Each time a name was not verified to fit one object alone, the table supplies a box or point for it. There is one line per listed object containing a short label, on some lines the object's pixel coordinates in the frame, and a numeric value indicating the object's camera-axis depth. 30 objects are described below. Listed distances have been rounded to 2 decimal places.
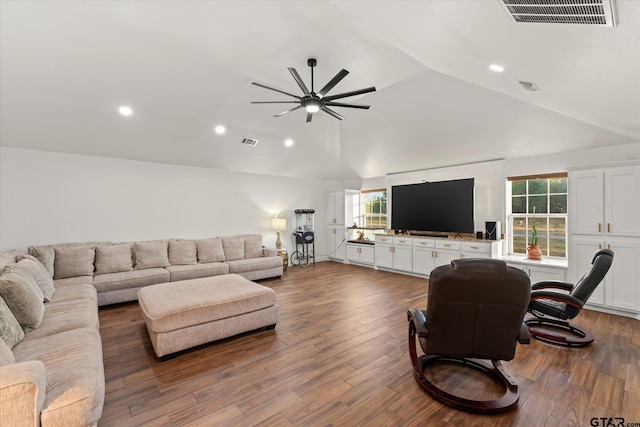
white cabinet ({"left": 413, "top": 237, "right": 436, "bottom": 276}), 5.92
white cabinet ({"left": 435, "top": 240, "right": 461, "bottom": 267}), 5.56
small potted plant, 4.73
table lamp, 6.98
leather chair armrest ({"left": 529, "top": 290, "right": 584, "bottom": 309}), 2.87
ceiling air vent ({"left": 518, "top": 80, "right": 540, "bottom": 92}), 2.89
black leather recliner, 2.90
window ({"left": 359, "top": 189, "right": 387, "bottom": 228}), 7.67
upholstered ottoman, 2.77
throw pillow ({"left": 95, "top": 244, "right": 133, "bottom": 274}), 4.60
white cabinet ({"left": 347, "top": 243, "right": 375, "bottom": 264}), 7.18
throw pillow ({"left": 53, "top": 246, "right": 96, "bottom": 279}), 4.26
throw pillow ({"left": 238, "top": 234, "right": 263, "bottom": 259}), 6.20
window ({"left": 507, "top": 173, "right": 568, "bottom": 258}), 4.75
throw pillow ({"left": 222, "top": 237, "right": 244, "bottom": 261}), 5.92
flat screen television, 5.60
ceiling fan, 2.92
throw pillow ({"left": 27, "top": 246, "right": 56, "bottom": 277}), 4.09
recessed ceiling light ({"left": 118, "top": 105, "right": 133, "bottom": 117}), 4.15
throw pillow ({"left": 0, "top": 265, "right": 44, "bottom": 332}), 2.28
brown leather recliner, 1.98
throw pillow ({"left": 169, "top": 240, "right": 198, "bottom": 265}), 5.29
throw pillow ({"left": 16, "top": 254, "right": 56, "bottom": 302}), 3.14
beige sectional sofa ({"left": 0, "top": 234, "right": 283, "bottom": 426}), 1.41
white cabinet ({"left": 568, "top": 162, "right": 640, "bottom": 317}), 3.67
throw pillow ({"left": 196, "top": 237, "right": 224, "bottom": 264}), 5.62
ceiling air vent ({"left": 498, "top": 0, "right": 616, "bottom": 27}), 1.47
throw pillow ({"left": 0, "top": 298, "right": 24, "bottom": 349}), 1.94
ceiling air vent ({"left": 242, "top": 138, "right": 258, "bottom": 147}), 5.59
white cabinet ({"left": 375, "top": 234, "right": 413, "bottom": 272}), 6.35
